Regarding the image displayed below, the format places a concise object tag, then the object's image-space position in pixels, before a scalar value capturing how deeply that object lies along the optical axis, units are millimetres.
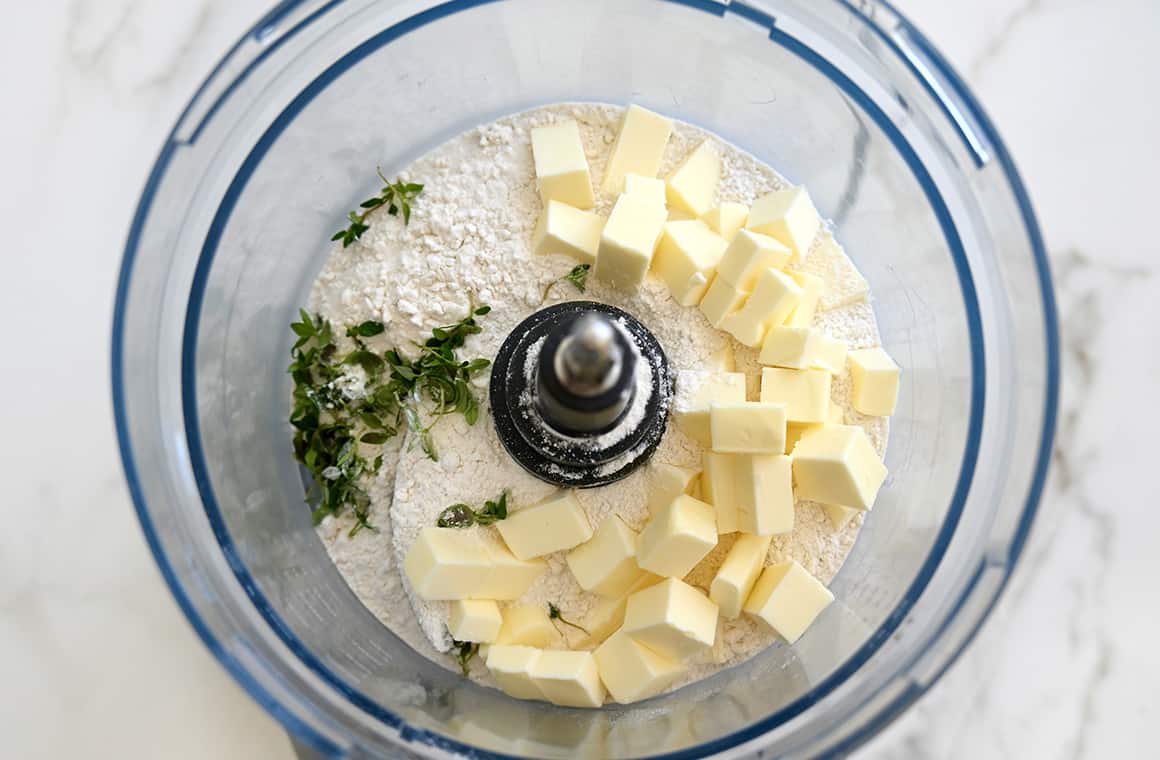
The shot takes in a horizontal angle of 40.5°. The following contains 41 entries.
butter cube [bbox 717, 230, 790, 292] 405
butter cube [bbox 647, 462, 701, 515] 414
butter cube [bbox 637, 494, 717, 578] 399
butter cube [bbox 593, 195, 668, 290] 407
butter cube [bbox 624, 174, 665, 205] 421
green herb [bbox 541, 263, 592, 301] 421
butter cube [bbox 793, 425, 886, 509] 400
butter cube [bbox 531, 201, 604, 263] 414
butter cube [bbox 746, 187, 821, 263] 416
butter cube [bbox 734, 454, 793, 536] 402
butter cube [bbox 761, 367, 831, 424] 407
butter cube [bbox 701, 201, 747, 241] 424
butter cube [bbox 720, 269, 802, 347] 403
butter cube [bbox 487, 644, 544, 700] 406
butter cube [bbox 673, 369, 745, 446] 411
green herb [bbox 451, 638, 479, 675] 421
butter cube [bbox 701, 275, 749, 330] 411
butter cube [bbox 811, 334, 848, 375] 414
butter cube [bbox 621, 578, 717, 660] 399
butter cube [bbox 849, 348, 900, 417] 420
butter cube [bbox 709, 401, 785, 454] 395
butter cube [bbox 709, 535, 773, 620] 406
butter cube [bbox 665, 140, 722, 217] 429
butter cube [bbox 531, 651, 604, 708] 404
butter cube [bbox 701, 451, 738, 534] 409
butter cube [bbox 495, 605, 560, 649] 414
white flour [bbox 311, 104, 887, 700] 420
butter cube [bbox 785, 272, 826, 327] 415
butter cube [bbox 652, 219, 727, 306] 413
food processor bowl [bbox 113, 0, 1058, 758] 392
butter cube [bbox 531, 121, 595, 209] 422
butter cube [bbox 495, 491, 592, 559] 409
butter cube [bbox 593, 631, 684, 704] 406
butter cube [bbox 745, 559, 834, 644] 406
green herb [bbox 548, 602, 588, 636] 421
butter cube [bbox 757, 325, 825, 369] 403
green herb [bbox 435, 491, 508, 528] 414
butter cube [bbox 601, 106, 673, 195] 429
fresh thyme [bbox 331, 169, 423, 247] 431
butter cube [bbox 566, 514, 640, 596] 409
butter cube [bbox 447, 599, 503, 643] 408
